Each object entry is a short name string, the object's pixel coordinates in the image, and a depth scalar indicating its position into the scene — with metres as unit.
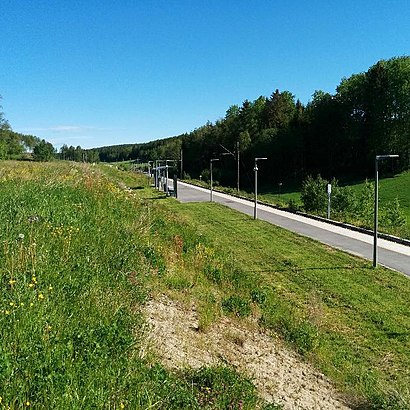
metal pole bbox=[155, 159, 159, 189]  48.29
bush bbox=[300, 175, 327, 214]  27.56
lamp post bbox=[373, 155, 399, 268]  13.66
